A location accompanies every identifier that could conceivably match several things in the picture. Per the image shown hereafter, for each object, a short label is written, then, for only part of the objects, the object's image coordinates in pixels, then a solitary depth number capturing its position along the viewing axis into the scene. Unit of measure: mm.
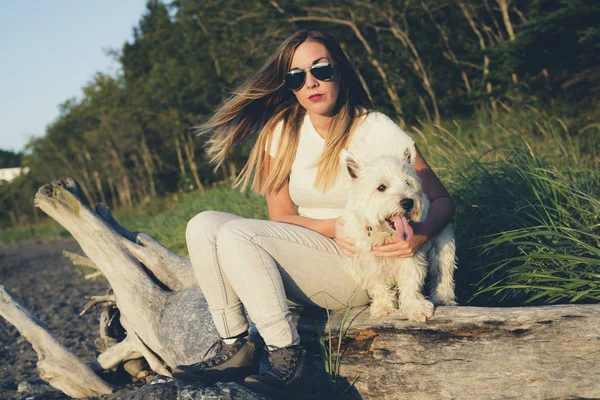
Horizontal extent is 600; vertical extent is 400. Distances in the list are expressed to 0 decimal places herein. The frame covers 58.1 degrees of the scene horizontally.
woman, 3072
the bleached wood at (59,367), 4434
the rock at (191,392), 2707
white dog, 2982
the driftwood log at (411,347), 2652
